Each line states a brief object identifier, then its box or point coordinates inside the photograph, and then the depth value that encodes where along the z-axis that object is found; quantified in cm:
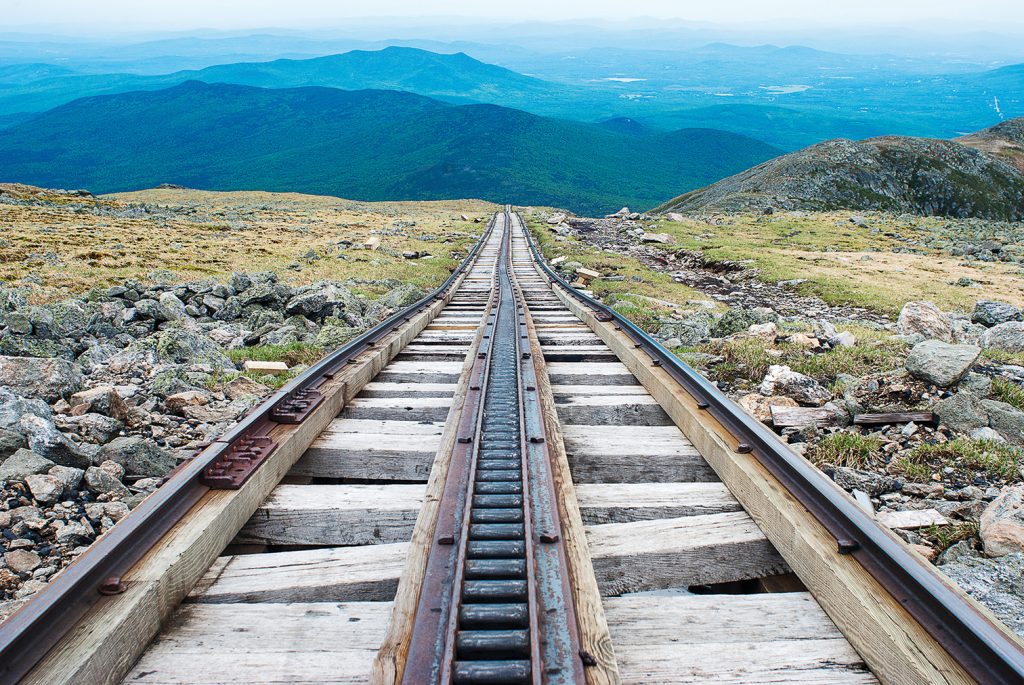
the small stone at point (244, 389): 635
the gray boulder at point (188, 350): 735
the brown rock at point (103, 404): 518
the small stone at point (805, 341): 872
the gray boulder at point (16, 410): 426
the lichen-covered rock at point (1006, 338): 890
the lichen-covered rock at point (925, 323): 992
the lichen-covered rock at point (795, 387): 612
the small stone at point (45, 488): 364
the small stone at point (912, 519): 364
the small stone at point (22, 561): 309
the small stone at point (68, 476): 378
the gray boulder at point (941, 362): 579
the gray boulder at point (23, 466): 374
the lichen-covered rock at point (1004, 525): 315
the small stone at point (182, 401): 567
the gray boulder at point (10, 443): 407
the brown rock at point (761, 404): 571
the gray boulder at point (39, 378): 546
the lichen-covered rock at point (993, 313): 1201
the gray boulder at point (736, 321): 1045
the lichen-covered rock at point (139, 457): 424
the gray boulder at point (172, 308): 1006
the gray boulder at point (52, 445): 409
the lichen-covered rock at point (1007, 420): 512
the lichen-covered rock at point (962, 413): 516
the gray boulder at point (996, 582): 261
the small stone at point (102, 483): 387
